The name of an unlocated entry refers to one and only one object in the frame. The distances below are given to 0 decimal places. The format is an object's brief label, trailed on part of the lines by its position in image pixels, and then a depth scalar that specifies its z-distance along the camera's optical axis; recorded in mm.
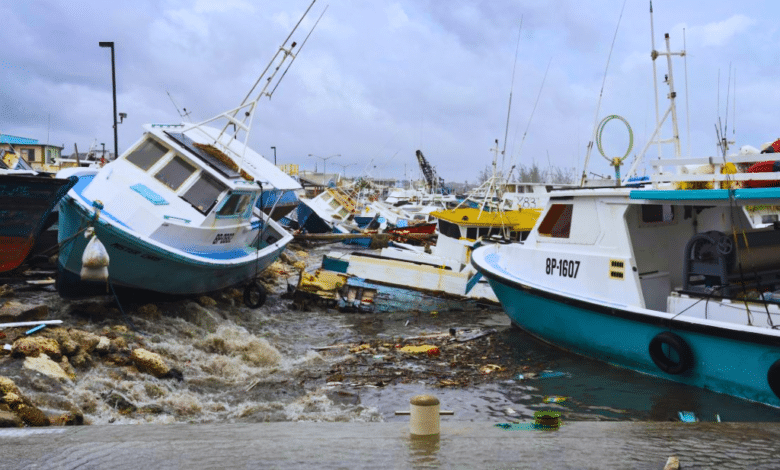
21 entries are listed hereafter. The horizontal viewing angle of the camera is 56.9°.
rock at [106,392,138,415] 8477
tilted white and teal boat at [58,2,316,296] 12227
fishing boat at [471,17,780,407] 8859
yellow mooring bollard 5824
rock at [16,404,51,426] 6859
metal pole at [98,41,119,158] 25672
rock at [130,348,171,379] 9820
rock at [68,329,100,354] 9903
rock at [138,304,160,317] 13148
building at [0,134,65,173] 44438
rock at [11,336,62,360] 8898
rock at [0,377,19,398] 7203
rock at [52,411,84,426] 7227
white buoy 10898
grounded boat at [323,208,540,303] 16750
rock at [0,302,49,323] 10398
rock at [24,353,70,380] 8616
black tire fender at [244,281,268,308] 16688
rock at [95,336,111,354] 10023
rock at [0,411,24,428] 6465
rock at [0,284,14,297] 13199
